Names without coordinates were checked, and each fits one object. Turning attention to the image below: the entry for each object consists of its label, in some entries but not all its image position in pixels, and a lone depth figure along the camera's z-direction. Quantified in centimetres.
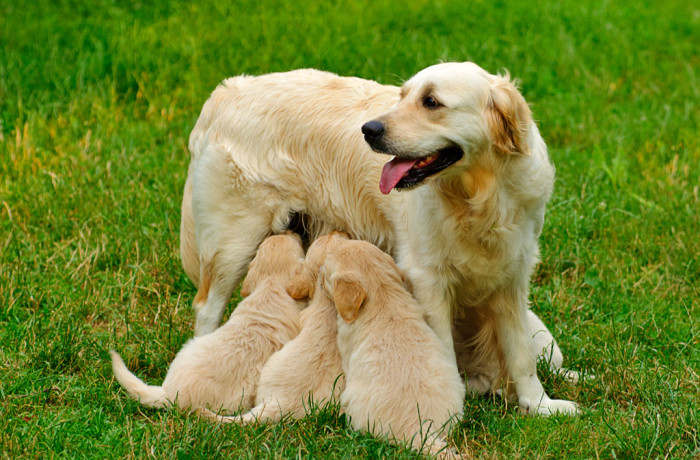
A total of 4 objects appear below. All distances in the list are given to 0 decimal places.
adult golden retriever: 783
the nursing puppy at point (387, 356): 751
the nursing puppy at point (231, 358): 827
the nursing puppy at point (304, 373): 807
